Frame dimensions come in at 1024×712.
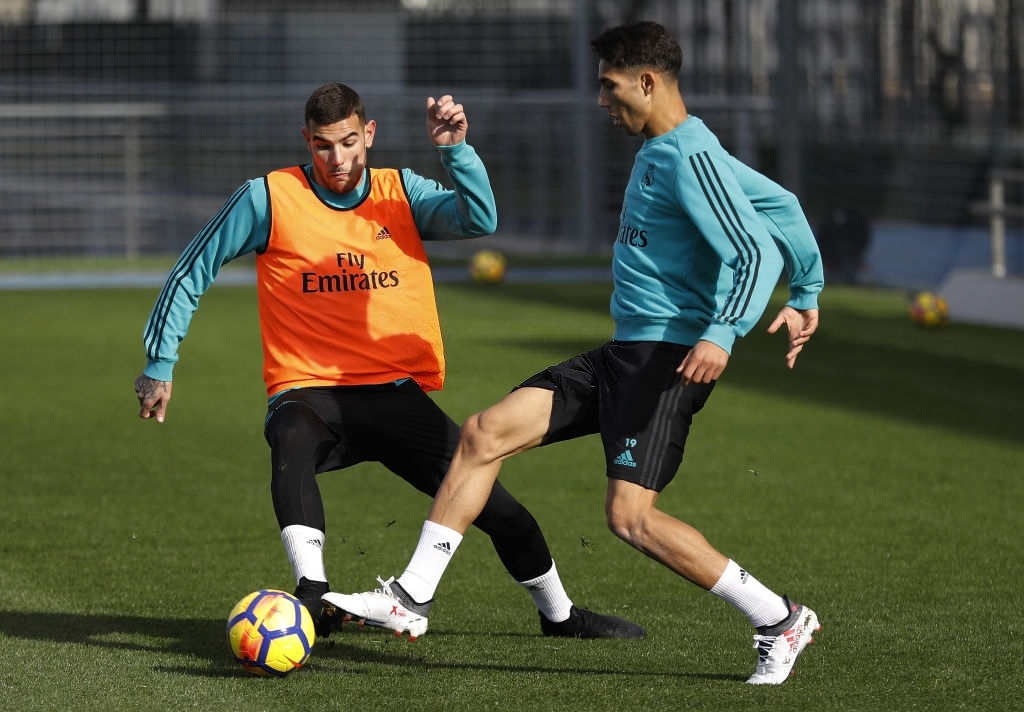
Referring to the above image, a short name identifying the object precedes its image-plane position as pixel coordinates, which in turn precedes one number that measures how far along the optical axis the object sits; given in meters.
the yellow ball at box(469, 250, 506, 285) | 39.17
